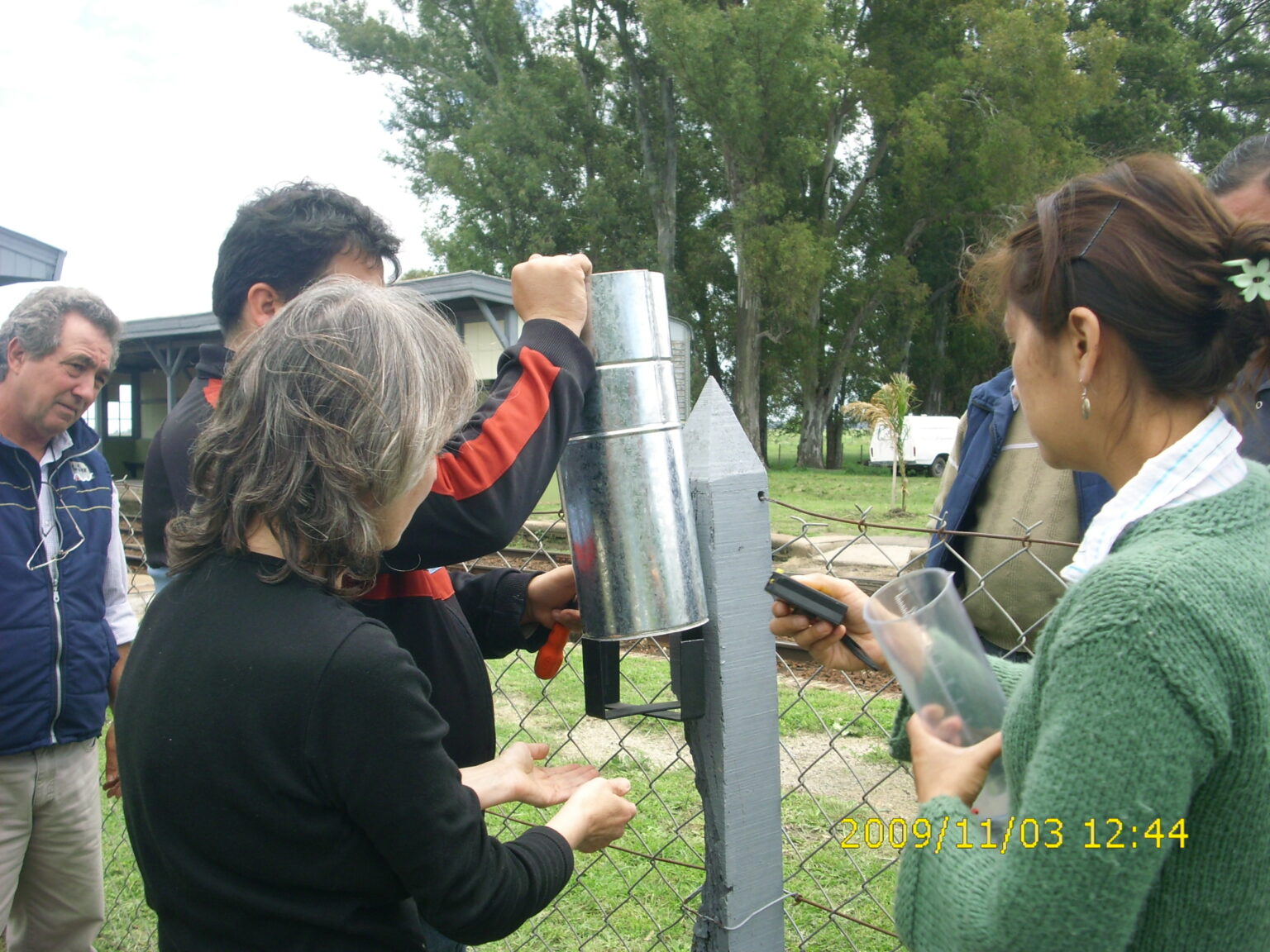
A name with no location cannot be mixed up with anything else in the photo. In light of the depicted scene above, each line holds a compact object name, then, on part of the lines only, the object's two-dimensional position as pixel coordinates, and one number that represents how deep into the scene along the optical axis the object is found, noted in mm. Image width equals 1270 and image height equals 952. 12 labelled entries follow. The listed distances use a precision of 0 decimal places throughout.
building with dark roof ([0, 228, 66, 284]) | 9367
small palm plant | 15722
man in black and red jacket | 1392
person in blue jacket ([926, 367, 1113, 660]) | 2561
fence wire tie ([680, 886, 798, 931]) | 1503
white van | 25984
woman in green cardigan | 948
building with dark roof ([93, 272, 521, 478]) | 16750
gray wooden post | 1485
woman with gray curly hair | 1164
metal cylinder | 1402
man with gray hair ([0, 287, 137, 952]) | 2615
